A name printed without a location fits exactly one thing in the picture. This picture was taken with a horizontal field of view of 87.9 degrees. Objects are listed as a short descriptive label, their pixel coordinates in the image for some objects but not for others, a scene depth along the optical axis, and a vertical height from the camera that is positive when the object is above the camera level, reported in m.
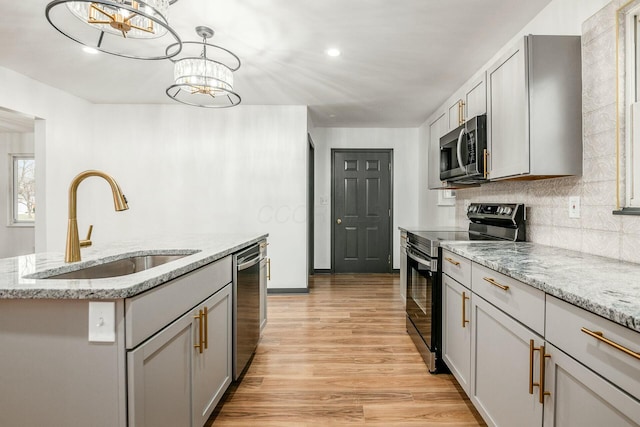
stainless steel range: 2.29 -0.38
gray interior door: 5.62 +0.02
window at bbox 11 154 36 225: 5.85 +0.36
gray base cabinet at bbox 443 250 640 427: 0.84 -0.49
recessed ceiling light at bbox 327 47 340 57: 2.81 +1.37
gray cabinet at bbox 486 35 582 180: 1.83 +0.59
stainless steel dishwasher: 2.04 -0.64
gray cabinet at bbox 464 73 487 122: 2.42 +0.88
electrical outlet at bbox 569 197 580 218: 1.87 +0.03
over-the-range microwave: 2.39 +0.47
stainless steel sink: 1.47 -0.29
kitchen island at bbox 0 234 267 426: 1.00 -0.43
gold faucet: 1.38 +0.01
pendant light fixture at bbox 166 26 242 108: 2.40 +1.02
